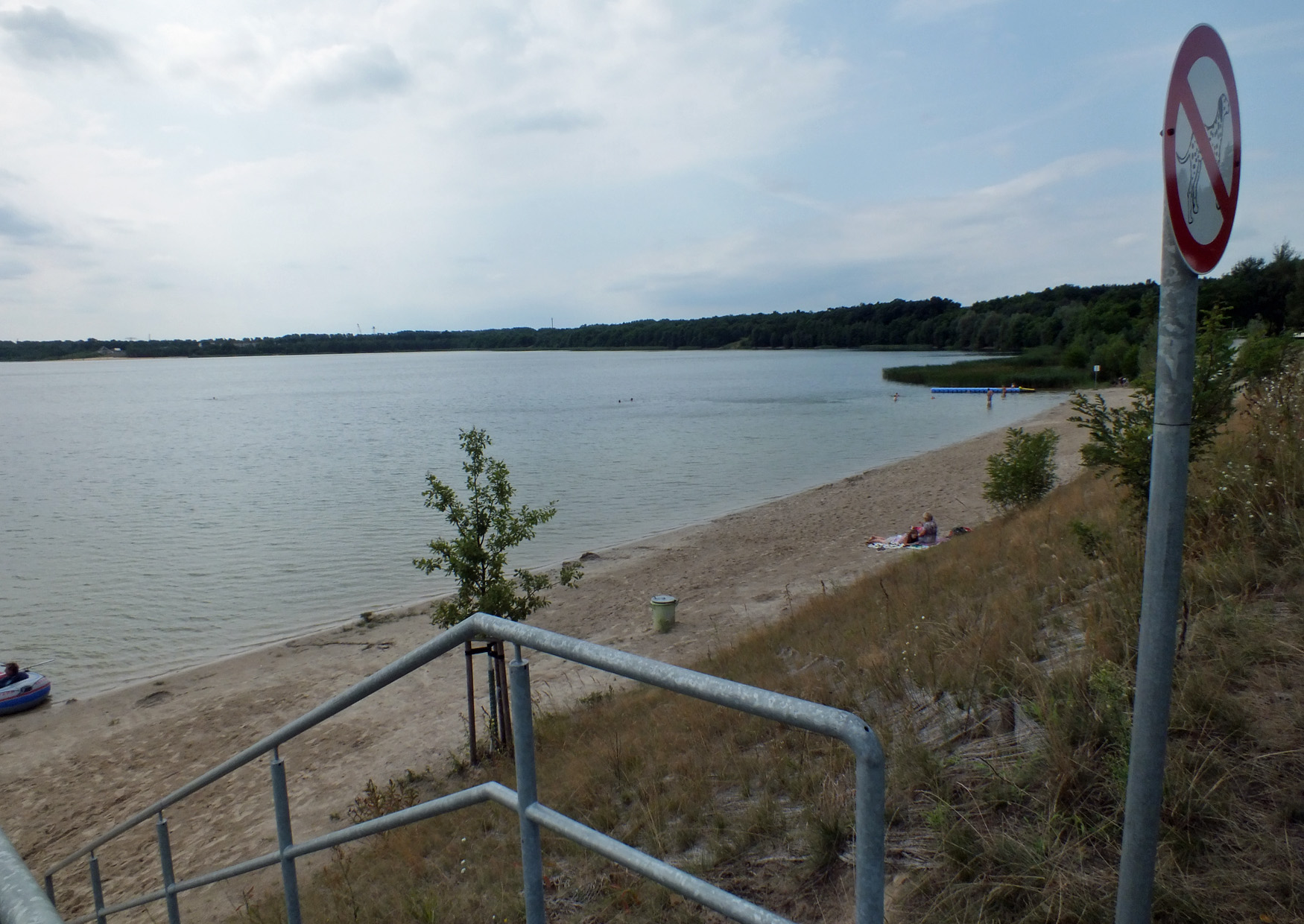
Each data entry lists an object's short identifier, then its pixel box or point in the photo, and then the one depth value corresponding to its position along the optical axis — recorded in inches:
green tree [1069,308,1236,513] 236.5
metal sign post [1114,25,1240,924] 69.2
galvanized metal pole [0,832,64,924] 40.9
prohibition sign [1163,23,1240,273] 68.3
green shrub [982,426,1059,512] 634.2
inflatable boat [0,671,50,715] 542.6
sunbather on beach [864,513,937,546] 689.3
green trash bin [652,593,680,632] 564.7
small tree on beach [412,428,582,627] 385.1
